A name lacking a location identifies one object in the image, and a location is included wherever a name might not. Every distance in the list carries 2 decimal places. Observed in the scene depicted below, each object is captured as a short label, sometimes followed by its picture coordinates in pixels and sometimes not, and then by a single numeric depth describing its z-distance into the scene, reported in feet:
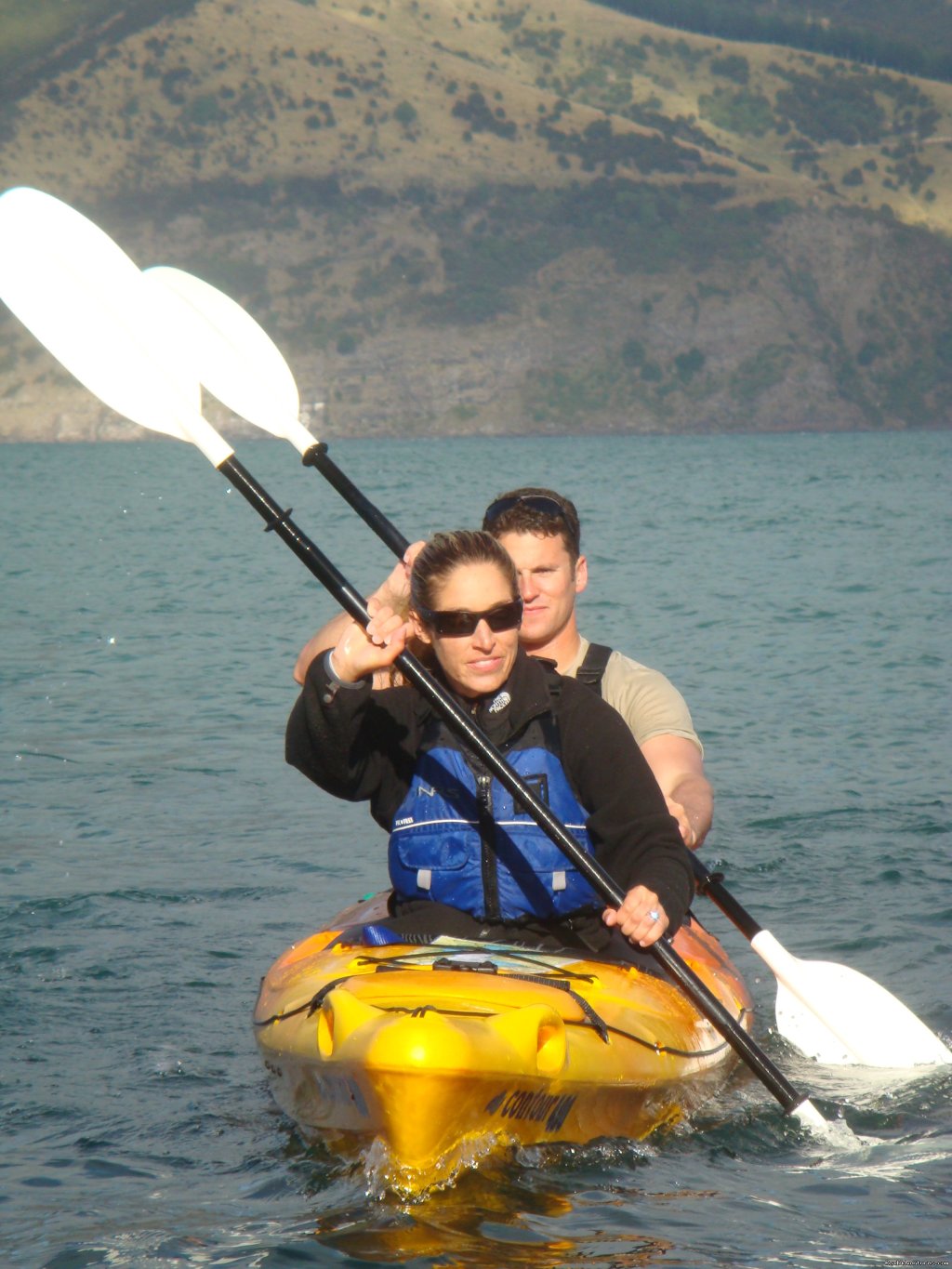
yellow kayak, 29.40
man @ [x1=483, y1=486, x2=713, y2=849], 37.91
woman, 31.14
